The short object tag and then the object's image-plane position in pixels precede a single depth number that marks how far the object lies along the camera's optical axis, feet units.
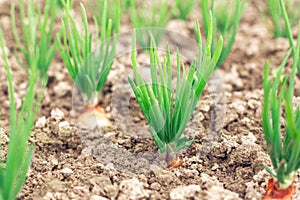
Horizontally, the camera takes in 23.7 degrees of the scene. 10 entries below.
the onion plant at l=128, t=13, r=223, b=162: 2.31
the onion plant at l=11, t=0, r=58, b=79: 2.71
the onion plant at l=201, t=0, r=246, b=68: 2.70
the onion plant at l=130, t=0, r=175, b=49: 2.92
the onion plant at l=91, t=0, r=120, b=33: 2.99
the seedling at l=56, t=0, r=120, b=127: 2.59
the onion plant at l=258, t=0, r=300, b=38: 3.08
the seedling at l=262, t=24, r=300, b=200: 2.14
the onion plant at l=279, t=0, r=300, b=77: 2.43
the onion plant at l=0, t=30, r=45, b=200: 2.12
